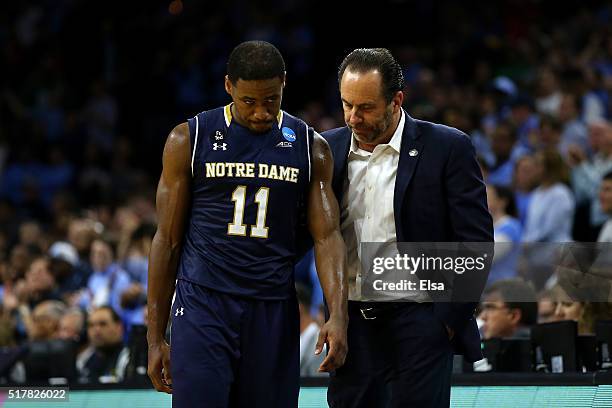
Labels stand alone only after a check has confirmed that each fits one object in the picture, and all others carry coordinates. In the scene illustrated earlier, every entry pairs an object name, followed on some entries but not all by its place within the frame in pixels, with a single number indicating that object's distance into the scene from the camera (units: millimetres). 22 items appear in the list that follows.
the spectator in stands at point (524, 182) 19031
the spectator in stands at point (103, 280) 20250
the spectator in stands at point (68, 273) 20547
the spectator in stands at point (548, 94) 23625
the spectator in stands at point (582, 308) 11625
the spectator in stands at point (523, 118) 21922
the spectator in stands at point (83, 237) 22570
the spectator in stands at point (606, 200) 16766
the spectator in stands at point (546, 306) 12325
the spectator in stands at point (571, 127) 21297
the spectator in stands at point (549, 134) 20672
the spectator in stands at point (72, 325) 17047
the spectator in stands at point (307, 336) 13750
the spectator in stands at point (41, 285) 20156
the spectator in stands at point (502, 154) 20484
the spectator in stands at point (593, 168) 18906
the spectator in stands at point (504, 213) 17406
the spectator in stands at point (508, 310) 12695
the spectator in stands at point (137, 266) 18556
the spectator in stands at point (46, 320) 17375
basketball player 9219
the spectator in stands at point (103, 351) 14125
